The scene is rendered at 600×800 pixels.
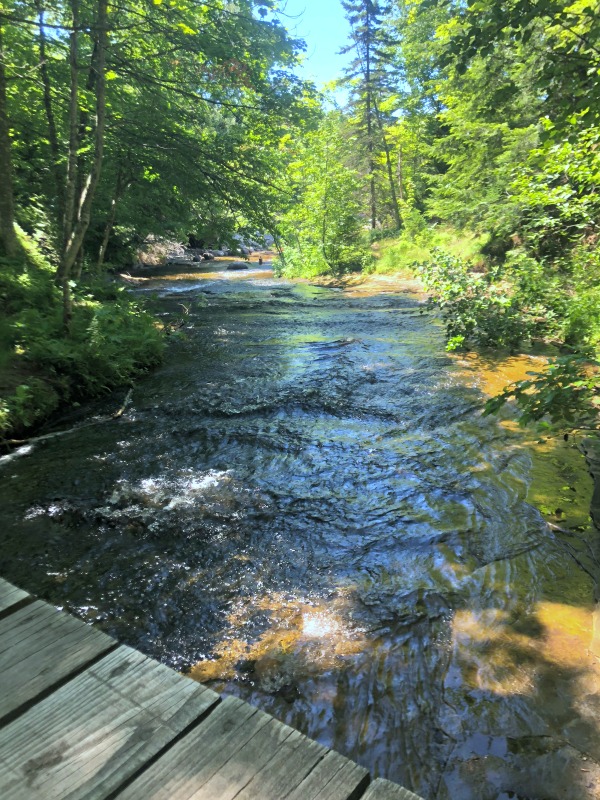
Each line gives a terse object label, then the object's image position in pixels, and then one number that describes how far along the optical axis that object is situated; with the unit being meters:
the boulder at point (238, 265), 34.42
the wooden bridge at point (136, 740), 1.09
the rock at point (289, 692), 2.88
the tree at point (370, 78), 30.33
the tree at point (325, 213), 26.95
